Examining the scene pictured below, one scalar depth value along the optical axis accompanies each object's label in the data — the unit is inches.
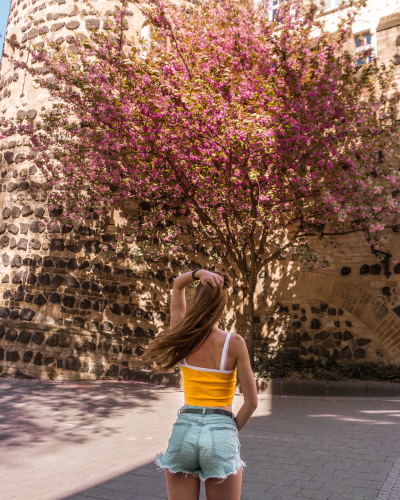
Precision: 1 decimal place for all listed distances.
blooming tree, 358.6
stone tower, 439.8
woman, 78.9
